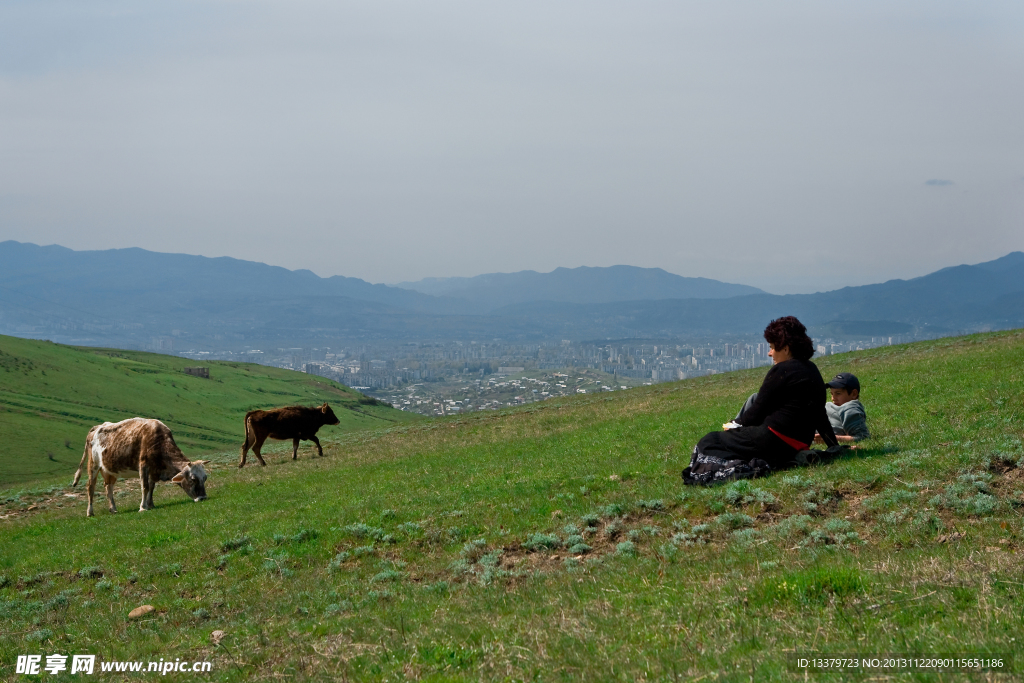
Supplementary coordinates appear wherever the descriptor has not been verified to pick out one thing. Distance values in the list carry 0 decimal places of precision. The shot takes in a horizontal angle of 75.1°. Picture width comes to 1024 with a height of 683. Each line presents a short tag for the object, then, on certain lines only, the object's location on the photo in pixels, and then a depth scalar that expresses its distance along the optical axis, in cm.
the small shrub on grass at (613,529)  1166
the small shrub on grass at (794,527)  986
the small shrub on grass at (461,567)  1094
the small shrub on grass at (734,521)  1077
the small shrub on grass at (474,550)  1154
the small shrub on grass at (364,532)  1362
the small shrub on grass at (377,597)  984
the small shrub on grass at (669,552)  976
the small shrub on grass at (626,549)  1047
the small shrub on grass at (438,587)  1006
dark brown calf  3388
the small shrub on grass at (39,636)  989
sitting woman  1266
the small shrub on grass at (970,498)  962
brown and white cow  2198
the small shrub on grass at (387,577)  1111
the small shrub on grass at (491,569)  1023
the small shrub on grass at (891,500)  1040
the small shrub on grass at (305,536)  1420
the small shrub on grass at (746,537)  986
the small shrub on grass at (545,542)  1152
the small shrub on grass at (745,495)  1153
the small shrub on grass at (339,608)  948
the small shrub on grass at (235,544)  1432
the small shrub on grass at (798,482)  1181
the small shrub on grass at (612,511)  1238
